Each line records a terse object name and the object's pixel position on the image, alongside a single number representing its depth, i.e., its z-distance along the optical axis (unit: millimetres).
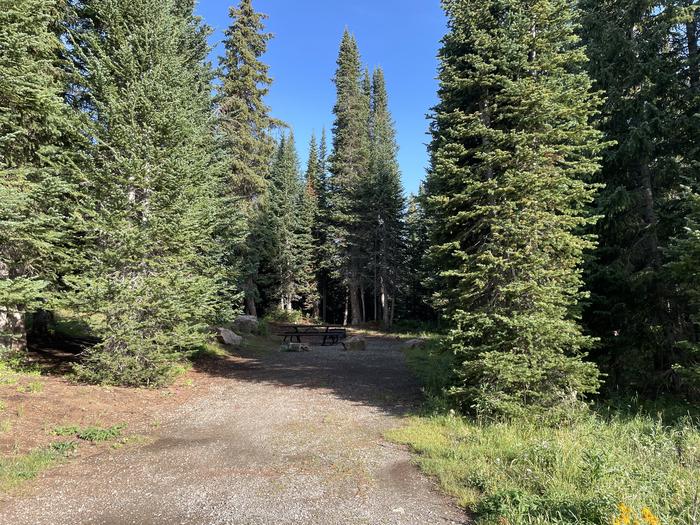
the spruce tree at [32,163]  8008
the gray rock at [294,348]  19359
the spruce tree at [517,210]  7352
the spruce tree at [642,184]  9414
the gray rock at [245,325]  22797
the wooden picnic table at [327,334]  21788
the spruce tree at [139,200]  9492
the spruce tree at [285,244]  34344
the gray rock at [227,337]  18500
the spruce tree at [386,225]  33594
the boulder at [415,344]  20144
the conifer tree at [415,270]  34031
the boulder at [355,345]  19906
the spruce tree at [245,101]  25406
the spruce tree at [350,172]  34750
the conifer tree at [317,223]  38938
